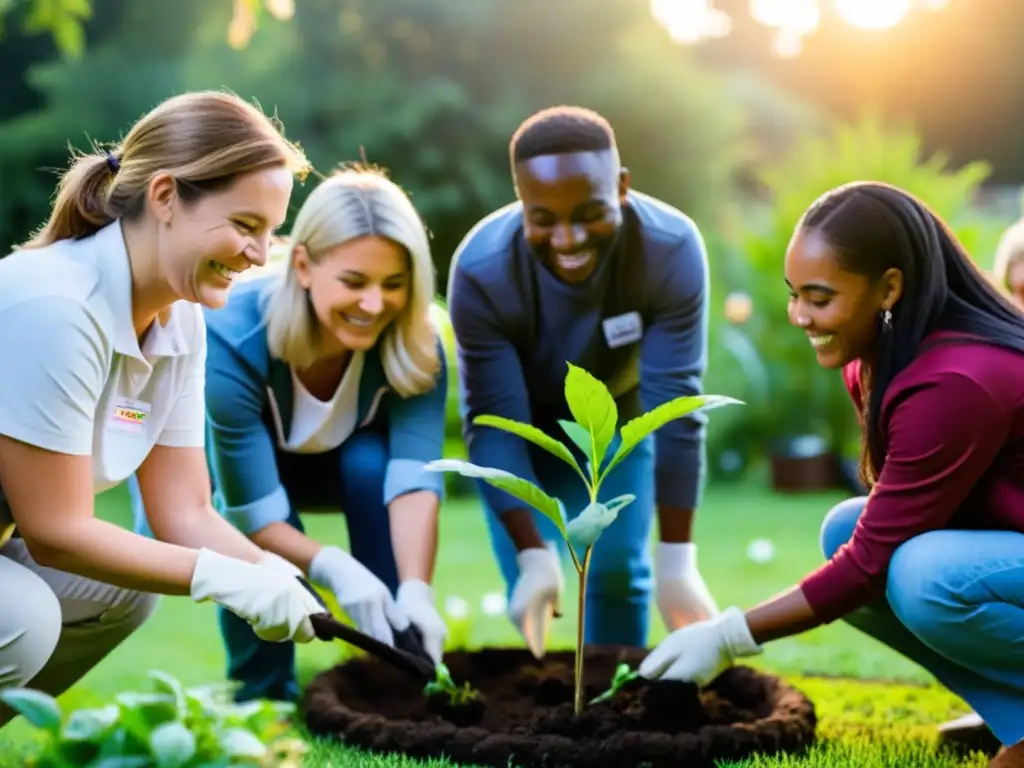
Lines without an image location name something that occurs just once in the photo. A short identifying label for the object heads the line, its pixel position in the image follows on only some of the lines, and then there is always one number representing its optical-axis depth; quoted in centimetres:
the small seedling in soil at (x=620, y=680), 231
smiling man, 267
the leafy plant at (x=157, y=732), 130
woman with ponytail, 188
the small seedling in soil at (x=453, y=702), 235
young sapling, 202
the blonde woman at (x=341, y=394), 251
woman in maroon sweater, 198
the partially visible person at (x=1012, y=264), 310
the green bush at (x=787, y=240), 698
